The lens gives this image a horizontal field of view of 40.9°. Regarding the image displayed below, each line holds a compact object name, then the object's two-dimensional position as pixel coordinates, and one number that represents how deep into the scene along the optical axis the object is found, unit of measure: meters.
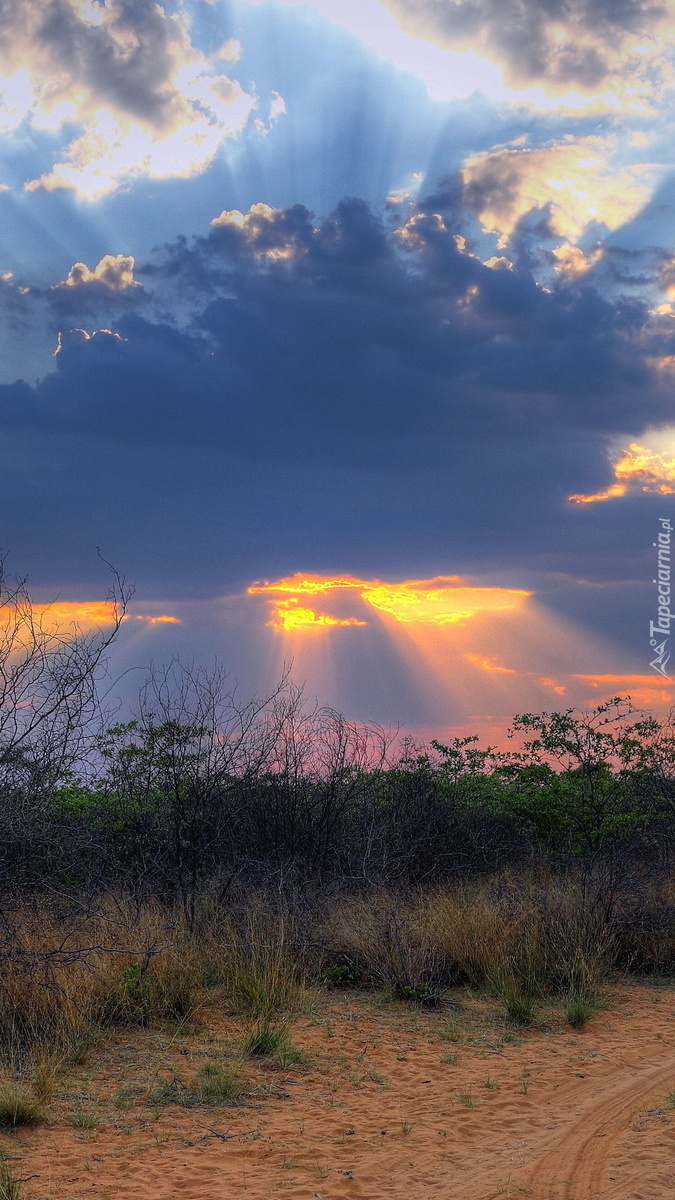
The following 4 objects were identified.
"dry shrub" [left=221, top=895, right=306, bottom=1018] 9.73
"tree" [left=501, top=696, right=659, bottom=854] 18.16
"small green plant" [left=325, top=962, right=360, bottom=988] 11.25
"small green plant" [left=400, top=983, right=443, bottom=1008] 10.36
